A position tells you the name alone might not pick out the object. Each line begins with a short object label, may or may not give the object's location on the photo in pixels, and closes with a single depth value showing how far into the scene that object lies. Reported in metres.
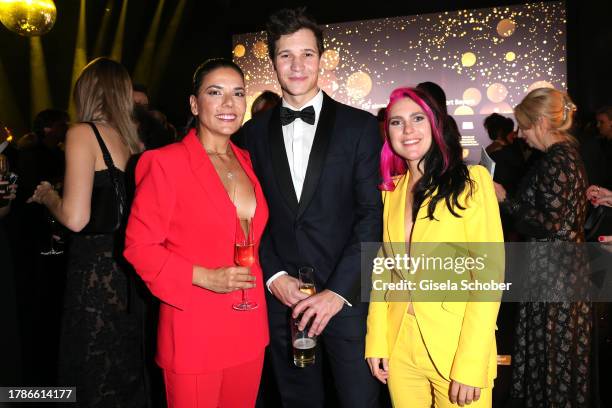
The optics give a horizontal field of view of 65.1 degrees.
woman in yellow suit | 1.74
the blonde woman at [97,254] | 2.34
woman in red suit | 1.76
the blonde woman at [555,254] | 2.96
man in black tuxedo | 2.07
